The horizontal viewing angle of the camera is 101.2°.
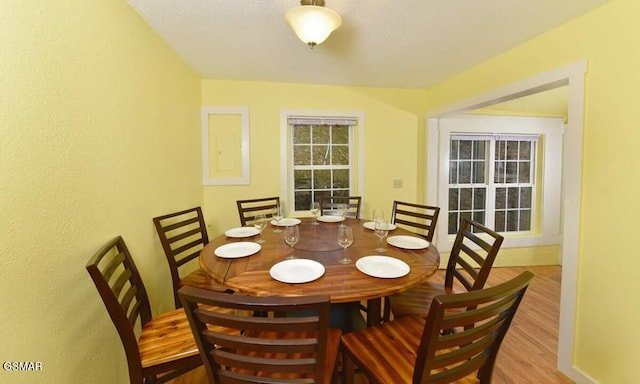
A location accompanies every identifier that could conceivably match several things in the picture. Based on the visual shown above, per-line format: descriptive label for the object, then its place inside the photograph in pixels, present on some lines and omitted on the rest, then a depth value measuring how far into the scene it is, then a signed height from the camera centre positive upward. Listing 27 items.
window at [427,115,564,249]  3.48 +0.03
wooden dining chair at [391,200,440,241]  2.16 -0.35
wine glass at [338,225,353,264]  1.51 -0.33
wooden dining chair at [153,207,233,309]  1.79 -0.51
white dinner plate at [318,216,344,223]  2.36 -0.36
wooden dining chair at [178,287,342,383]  0.72 -0.48
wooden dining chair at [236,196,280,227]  2.56 -0.30
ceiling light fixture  1.33 +0.84
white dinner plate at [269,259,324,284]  1.22 -0.45
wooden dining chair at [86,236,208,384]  1.08 -0.76
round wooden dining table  1.14 -0.46
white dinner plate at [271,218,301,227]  2.19 -0.36
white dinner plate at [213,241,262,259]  1.51 -0.43
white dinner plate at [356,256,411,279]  1.28 -0.45
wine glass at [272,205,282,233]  2.10 -0.32
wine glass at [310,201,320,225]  2.40 -0.30
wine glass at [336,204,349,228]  2.93 -0.32
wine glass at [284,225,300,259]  1.64 -0.35
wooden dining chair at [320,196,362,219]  2.87 -0.30
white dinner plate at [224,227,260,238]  1.89 -0.39
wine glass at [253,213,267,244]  1.83 -0.34
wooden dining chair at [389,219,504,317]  1.42 -0.62
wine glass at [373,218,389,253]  1.69 -0.34
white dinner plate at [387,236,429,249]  1.69 -0.42
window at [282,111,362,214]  3.29 +0.25
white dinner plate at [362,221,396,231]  2.08 -0.37
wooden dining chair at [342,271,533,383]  0.78 -0.59
